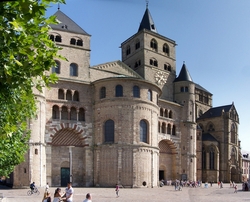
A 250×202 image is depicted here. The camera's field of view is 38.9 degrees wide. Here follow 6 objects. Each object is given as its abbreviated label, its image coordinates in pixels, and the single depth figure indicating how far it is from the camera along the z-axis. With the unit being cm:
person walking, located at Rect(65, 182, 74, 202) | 1628
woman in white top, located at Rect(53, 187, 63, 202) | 1526
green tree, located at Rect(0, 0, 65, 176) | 652
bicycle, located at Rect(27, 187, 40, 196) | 3297
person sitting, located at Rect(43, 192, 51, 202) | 1473
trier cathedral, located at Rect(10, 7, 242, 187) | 4447
